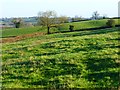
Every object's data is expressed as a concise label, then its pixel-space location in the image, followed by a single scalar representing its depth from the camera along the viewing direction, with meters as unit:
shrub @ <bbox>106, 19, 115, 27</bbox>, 90.70
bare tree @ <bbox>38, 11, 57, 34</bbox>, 95.00
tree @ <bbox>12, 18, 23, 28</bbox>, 147.55
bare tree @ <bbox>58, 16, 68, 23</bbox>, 104.75
